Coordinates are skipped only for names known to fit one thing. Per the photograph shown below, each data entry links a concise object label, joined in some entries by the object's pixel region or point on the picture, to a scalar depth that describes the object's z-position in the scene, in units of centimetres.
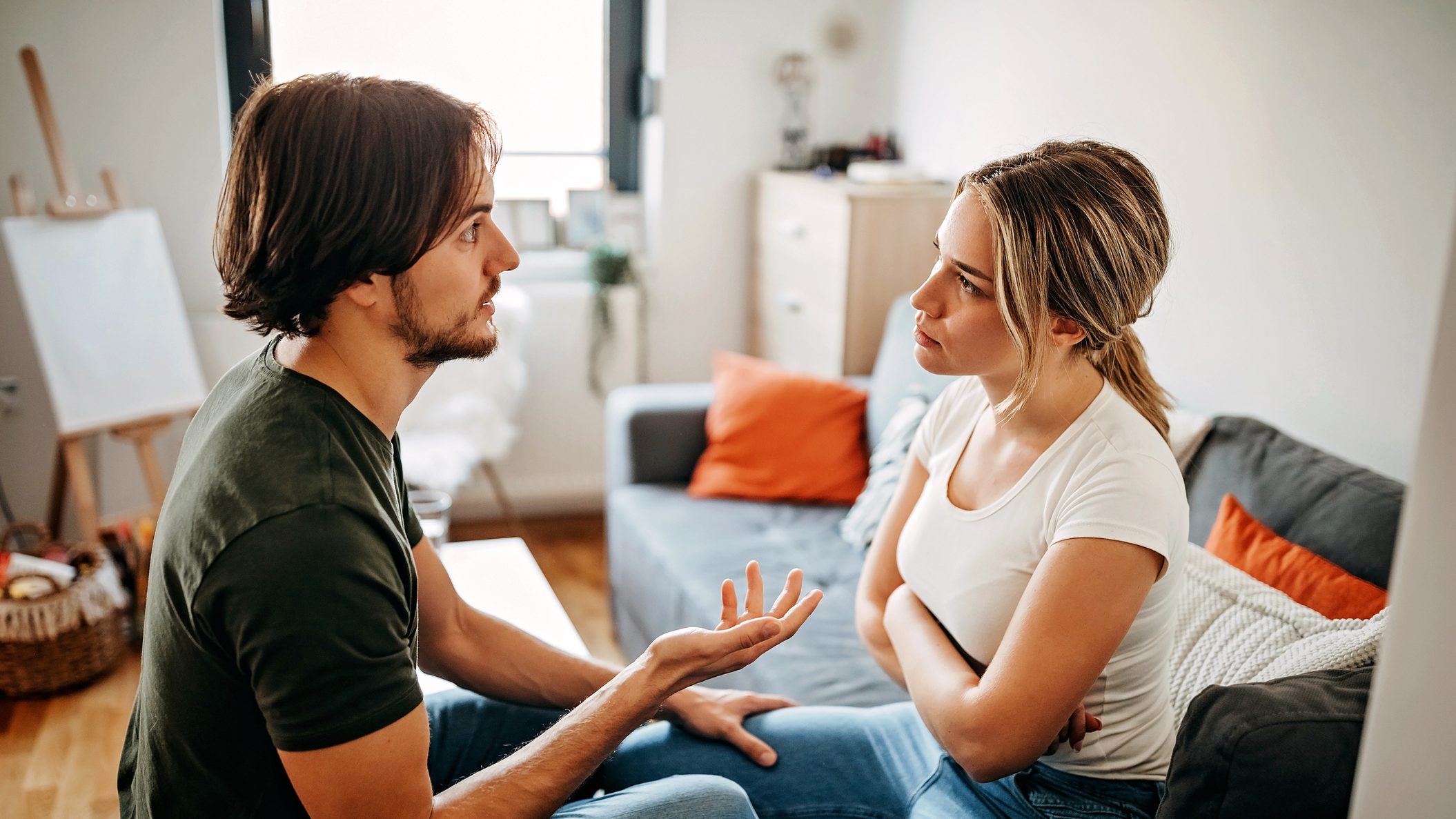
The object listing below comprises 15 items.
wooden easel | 263
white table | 195
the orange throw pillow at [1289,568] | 140
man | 89
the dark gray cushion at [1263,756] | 96
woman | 109
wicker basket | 233
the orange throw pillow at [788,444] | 263
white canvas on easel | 263
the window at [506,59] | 321
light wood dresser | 293
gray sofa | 155
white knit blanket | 122
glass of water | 211
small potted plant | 343
